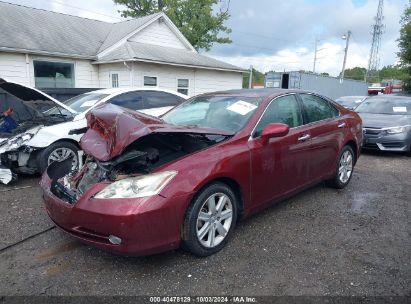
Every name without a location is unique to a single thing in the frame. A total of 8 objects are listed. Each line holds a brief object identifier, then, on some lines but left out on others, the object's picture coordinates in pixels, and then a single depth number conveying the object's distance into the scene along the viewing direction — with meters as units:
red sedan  2.84
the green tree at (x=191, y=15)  26.16
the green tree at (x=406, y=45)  18.28
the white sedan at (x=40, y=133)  5.59
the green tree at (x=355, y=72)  89.19
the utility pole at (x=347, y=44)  37.18
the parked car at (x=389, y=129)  8.17
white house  13.19
